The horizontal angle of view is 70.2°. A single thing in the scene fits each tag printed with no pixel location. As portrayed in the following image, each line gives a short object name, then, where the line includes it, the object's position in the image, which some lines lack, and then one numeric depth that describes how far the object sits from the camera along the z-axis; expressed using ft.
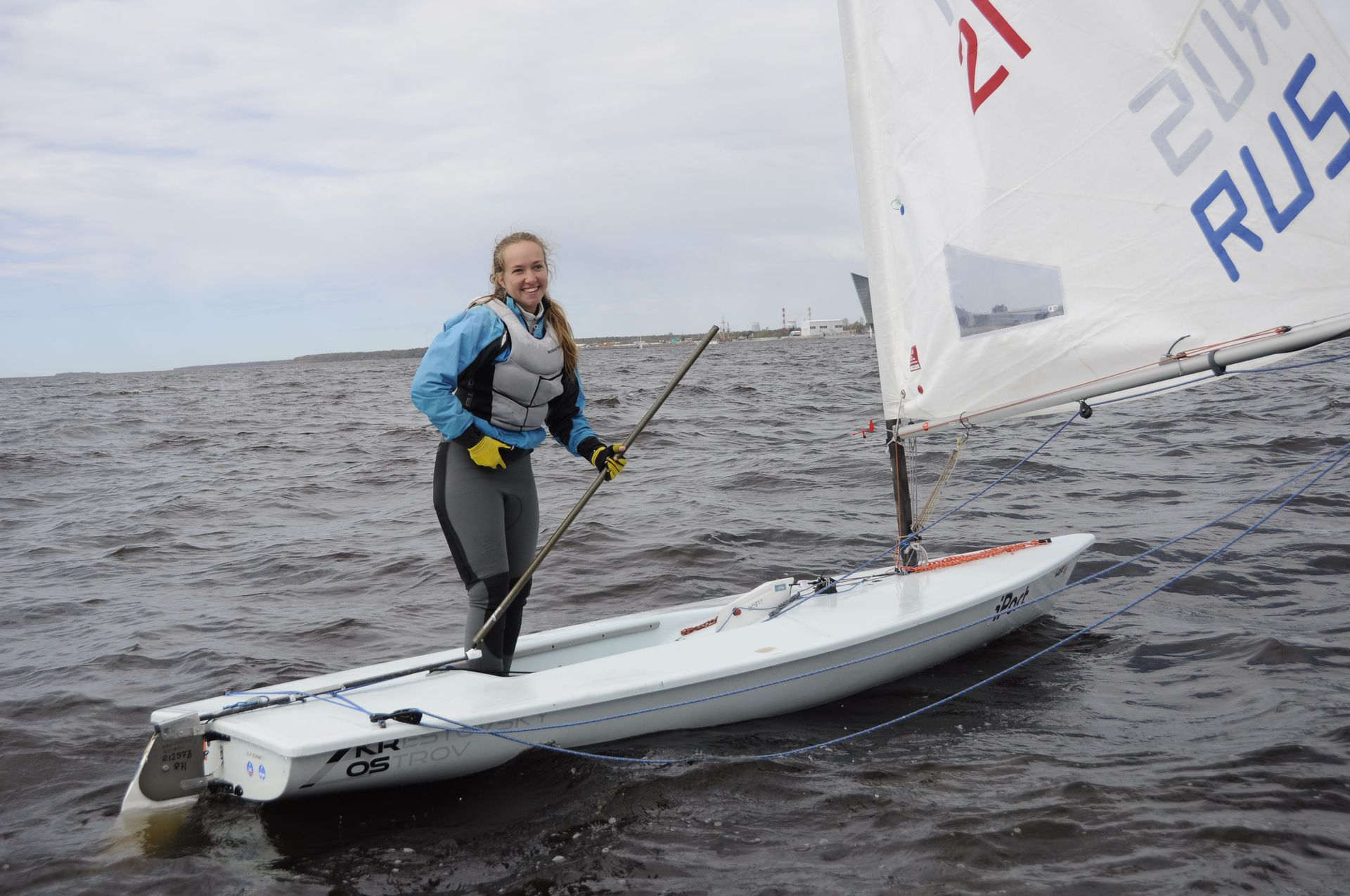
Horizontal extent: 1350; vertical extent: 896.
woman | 11.51
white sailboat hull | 10.84
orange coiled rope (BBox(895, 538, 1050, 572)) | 16.74
